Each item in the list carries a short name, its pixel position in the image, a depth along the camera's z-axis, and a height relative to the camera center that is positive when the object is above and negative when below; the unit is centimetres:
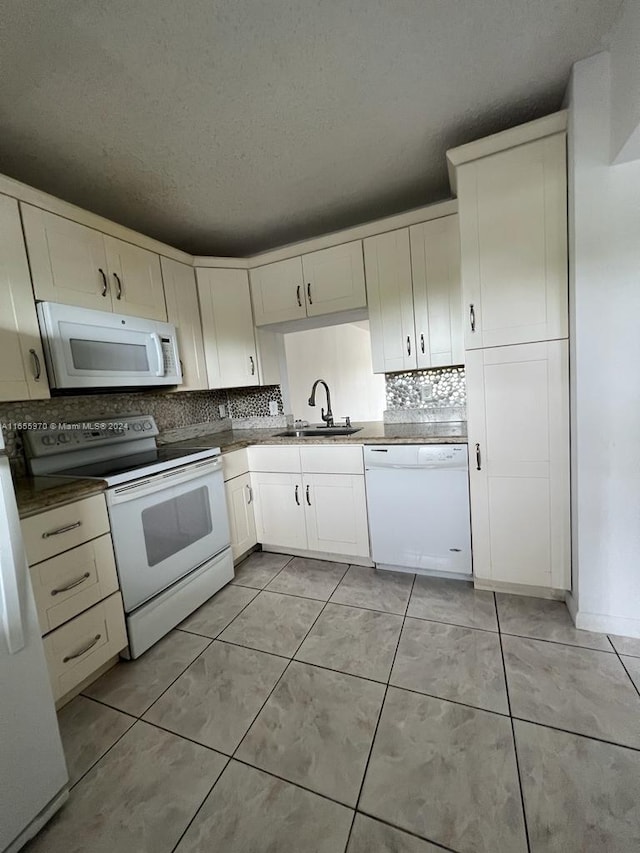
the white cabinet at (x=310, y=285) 236 +75
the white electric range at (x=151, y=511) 163 -57
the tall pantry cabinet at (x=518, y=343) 159 +14
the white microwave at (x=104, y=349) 164 +31
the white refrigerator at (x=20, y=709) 93 -82
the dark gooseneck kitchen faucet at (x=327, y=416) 265 -22
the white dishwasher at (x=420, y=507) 195 -74
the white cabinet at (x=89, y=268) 164 +75
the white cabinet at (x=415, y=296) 213 +54
